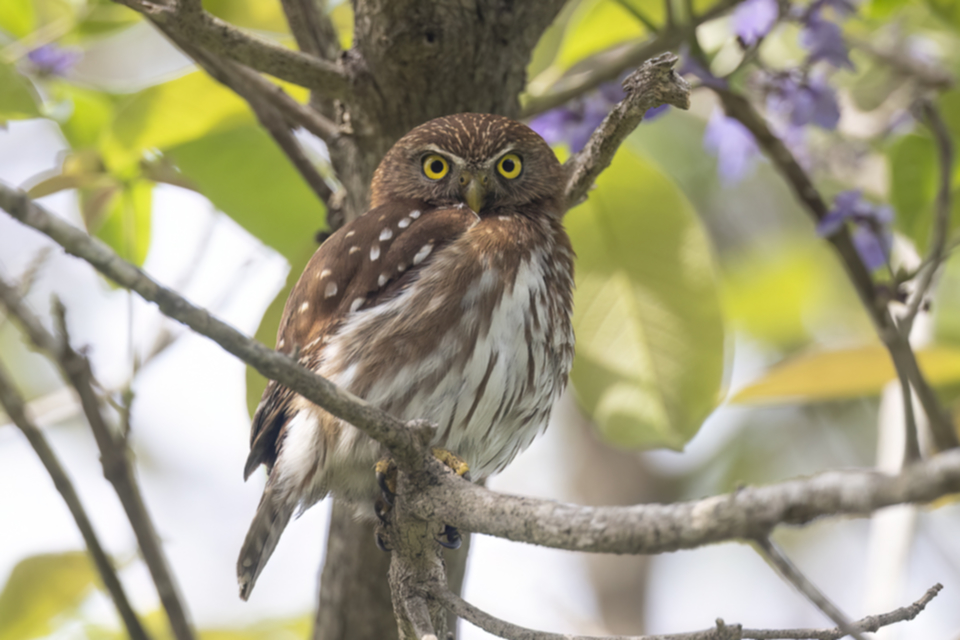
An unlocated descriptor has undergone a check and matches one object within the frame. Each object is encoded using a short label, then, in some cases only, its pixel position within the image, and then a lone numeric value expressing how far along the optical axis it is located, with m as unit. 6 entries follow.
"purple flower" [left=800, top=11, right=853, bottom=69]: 5.46
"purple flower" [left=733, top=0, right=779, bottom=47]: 5.26
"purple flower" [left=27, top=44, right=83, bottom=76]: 6.04
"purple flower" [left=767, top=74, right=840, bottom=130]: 5.64
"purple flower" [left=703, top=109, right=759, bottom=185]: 6.50
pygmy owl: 4.18
